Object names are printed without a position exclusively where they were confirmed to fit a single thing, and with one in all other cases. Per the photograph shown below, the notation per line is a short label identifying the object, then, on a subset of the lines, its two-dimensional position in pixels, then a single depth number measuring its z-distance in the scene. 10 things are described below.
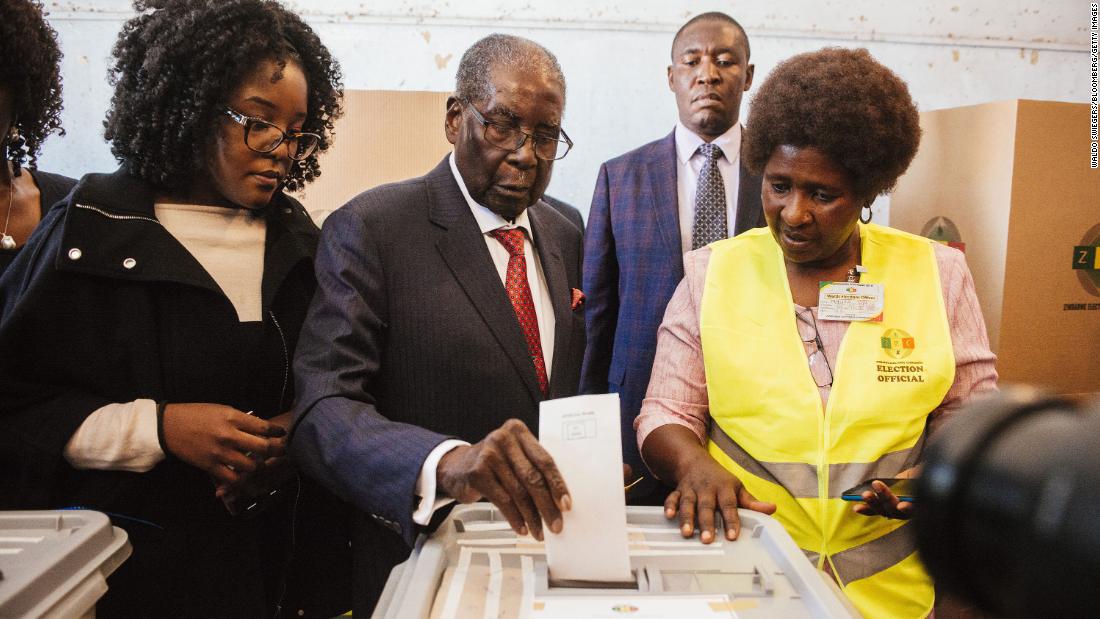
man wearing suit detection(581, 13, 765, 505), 2.25
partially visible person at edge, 1.41
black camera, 0.39
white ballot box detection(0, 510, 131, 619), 0.83
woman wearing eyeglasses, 1.20
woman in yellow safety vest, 1.22
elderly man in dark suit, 1.05
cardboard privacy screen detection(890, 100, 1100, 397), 2.24
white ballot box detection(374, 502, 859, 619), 0.84
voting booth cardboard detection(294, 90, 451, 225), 2.53
